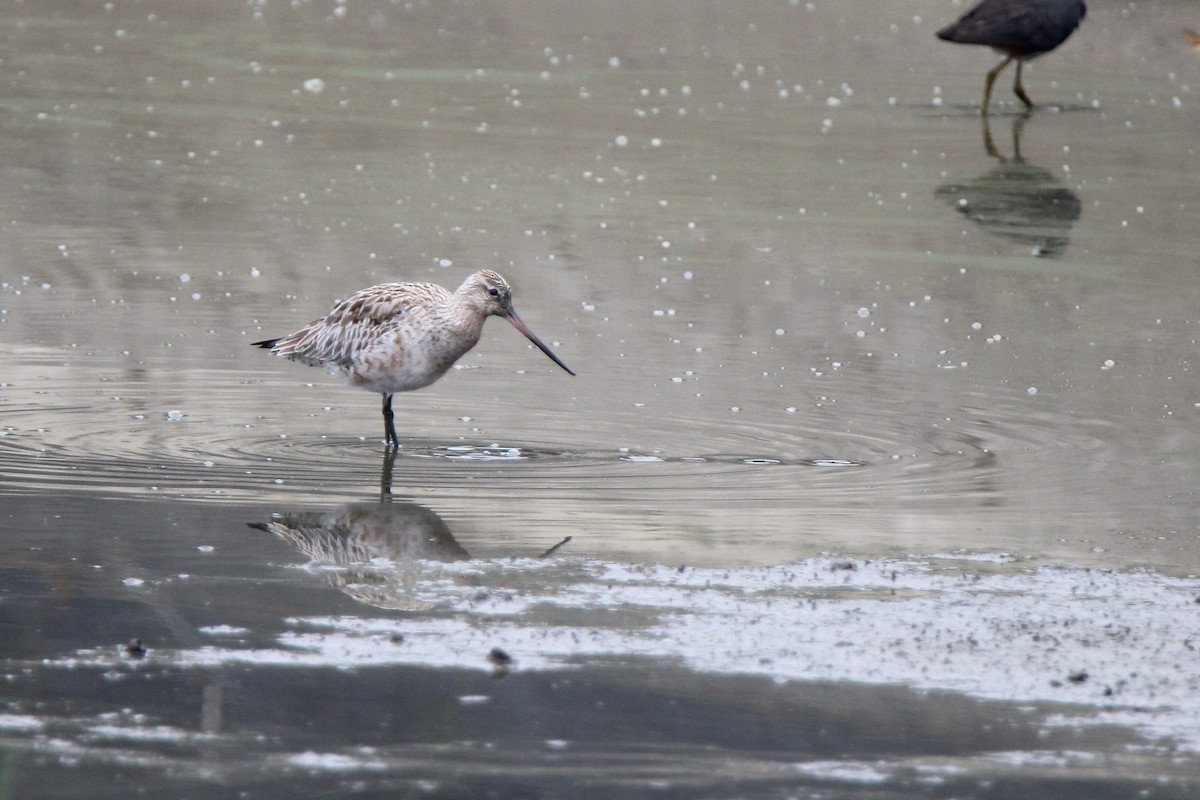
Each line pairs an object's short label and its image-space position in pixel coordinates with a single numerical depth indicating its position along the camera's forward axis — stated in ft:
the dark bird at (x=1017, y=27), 138.51
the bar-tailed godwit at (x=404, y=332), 57.82
